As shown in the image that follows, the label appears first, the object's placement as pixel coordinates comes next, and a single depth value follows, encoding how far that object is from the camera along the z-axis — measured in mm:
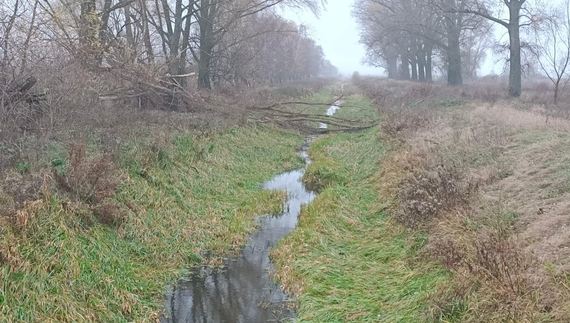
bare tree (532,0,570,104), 19906
